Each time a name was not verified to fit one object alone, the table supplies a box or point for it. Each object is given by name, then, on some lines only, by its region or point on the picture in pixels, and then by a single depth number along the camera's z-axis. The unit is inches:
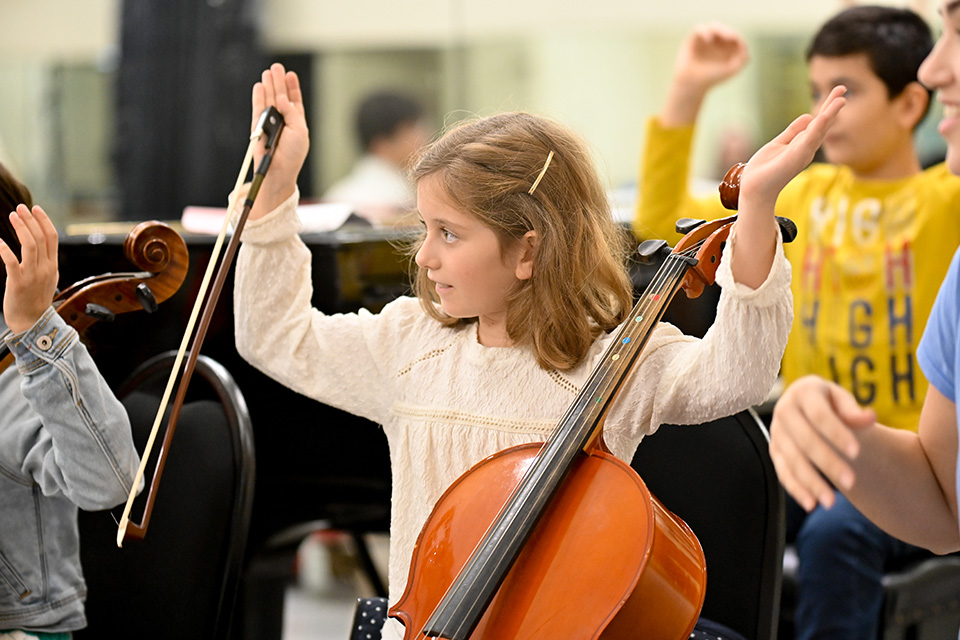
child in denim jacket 146.7
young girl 148.1
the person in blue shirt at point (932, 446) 138.7
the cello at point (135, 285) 151.1
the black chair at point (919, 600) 164.8
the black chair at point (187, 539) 156.0
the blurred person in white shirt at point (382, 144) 357.5
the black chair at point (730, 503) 152.4
